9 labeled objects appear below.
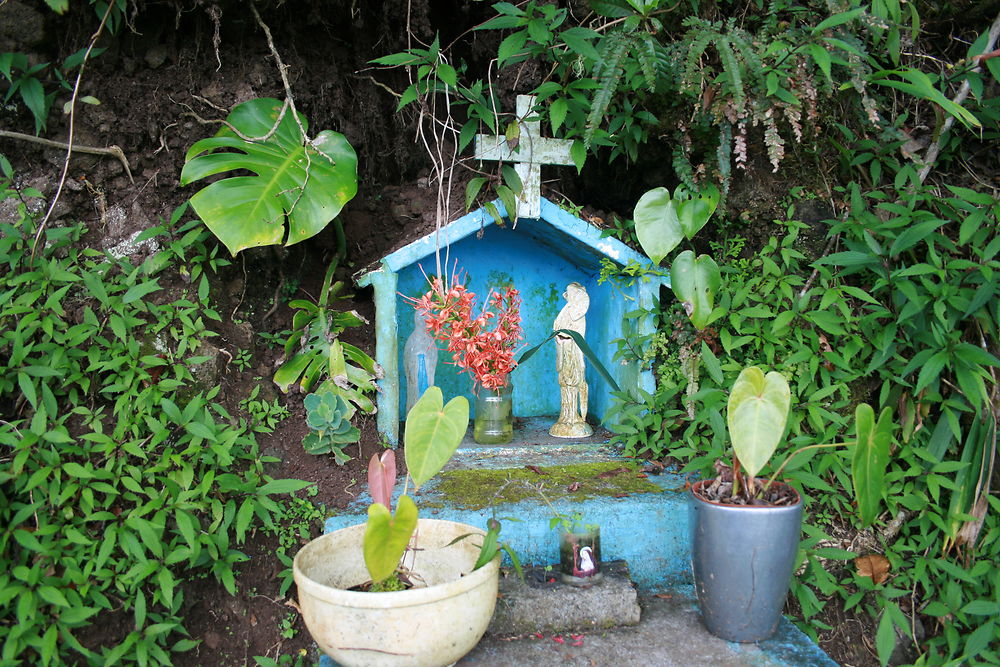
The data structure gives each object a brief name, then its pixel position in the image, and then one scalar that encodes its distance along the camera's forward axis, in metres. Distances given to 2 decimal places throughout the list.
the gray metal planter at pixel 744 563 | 1.91
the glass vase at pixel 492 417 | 2.99
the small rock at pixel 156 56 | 2.74
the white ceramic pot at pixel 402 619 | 1.66
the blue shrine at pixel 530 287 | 2.78
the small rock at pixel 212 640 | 2.10
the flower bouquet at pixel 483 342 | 2.70
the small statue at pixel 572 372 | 3.14
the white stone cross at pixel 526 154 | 2.87
